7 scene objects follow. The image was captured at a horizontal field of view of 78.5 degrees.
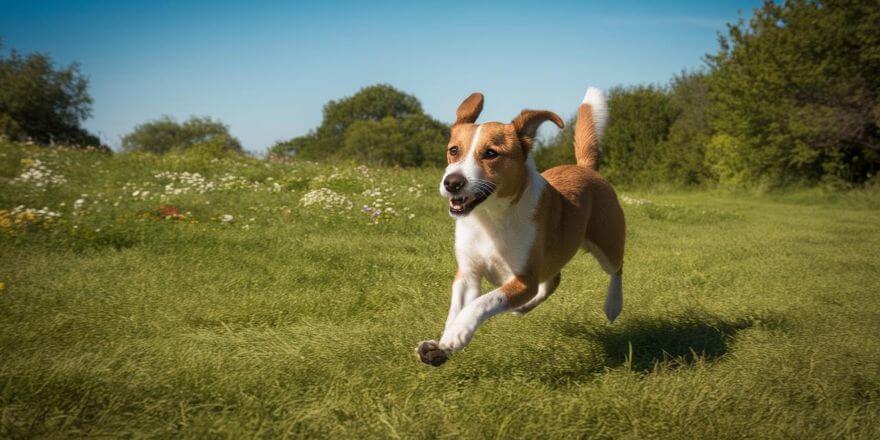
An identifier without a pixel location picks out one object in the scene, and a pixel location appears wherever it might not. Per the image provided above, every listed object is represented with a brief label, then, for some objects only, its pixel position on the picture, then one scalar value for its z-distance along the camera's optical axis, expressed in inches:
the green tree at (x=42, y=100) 1194.0
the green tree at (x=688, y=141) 1207.6
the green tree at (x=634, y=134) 1392.7
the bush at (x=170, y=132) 2760.8
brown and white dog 122.3
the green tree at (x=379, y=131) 2388.0
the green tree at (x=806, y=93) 770.8
